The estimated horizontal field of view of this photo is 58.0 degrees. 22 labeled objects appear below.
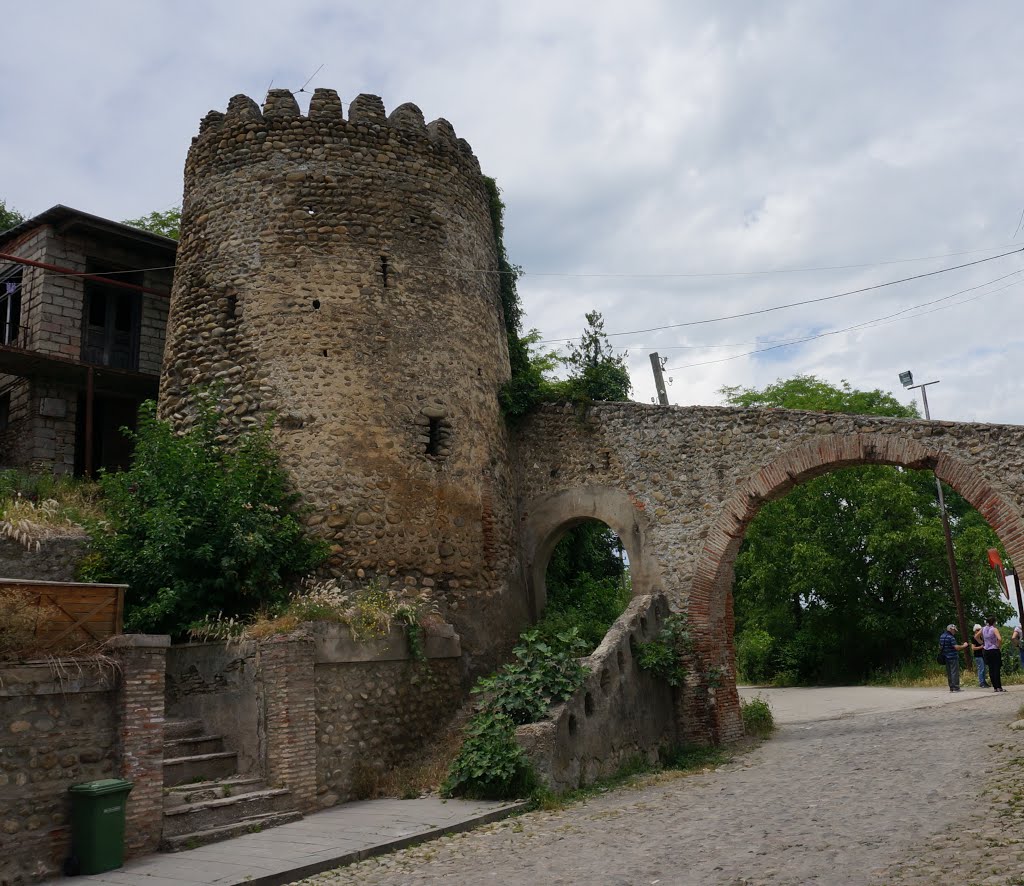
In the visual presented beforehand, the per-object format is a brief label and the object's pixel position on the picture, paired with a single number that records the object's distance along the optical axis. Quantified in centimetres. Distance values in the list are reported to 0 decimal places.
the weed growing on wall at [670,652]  1193
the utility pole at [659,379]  1944
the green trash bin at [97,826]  691
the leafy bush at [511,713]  902
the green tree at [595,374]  1450
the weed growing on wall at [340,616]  991
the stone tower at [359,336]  1214
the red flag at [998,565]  2279
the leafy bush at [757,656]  2841
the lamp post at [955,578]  2272
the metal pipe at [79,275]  1541
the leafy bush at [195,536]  1035
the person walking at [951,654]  1783
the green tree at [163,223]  2411
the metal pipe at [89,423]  1458
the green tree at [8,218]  2494
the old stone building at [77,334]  1556
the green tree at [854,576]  2459
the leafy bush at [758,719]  1352
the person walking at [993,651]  1684
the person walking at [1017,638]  1728
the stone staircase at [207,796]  787
